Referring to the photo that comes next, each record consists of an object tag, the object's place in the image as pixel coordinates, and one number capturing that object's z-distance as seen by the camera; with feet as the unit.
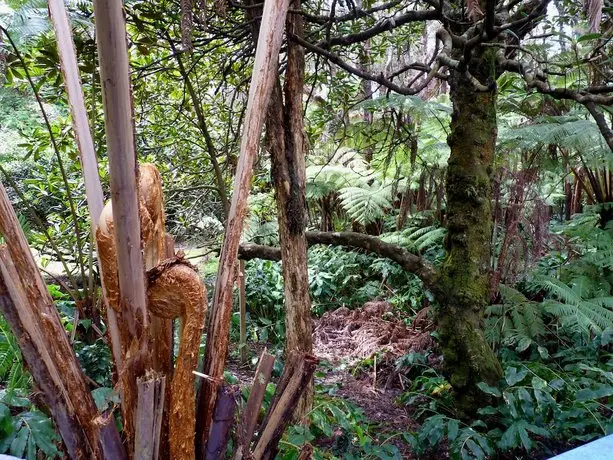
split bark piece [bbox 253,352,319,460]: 2.61
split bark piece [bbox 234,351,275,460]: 2.63
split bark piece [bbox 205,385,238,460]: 2.37
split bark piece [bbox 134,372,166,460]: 2.05
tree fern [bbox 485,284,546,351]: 9.53
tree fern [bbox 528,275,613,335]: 9.11
